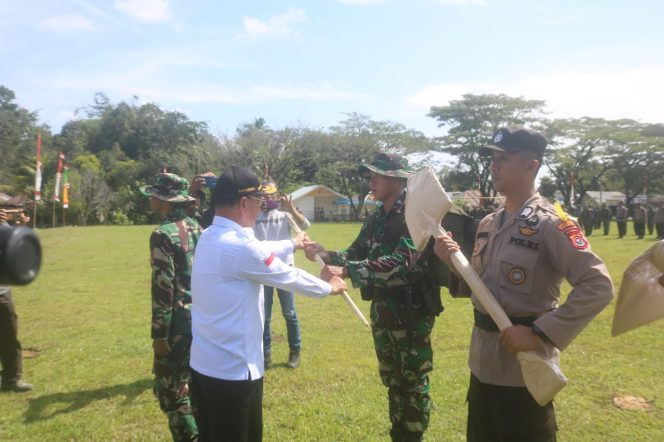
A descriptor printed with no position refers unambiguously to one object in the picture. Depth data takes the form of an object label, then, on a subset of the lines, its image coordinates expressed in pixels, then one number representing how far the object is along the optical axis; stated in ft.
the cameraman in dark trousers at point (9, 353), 16.01
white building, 165.08
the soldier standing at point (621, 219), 71.20
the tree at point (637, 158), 141.08
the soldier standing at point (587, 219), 82.69
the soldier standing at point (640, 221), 70.74
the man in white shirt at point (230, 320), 8.10
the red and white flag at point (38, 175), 44.70
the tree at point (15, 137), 131.15
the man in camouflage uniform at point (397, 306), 10.68
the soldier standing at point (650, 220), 74.95
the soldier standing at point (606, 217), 80.23
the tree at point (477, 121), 154.30
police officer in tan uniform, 7.07
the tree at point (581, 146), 144.36
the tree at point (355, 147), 166.81
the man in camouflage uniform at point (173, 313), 11.16
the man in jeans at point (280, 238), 18.08
